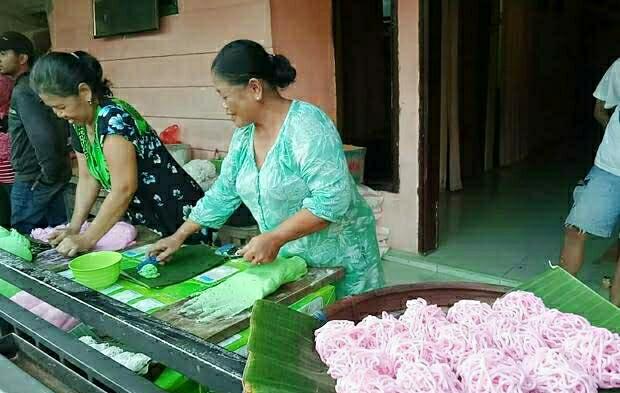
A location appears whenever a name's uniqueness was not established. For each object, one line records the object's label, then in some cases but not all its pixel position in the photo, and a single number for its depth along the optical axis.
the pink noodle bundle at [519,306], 1.02
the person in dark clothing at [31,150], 2.66
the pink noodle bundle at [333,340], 0.95
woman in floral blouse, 1.98
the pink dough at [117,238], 2.03
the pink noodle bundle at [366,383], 0.79
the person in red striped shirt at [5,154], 3.17
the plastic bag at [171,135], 4.81
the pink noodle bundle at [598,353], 0.87
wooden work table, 0.89
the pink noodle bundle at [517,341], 0.91
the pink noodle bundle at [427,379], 0.79
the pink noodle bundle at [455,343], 0.89
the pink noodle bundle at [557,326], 0.95
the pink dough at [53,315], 1.49
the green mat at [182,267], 1.65
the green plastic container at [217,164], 4.00
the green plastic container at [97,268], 1.62
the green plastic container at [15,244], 1.81
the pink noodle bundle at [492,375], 0.78
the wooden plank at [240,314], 1.32
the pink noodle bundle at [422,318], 0.97
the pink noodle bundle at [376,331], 0.97
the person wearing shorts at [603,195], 2.86
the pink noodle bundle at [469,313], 1.00
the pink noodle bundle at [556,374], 0.81
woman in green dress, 1.61
